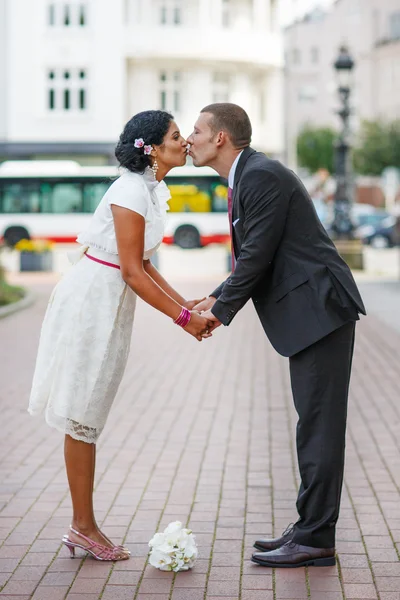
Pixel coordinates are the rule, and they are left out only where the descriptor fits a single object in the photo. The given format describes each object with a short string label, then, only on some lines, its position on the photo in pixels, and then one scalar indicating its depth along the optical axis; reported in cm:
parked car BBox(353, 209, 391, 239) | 4156
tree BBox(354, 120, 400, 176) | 7044
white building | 4716
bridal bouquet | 461
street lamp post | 2566
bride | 465
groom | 452
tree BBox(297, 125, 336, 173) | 8294
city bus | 3888
